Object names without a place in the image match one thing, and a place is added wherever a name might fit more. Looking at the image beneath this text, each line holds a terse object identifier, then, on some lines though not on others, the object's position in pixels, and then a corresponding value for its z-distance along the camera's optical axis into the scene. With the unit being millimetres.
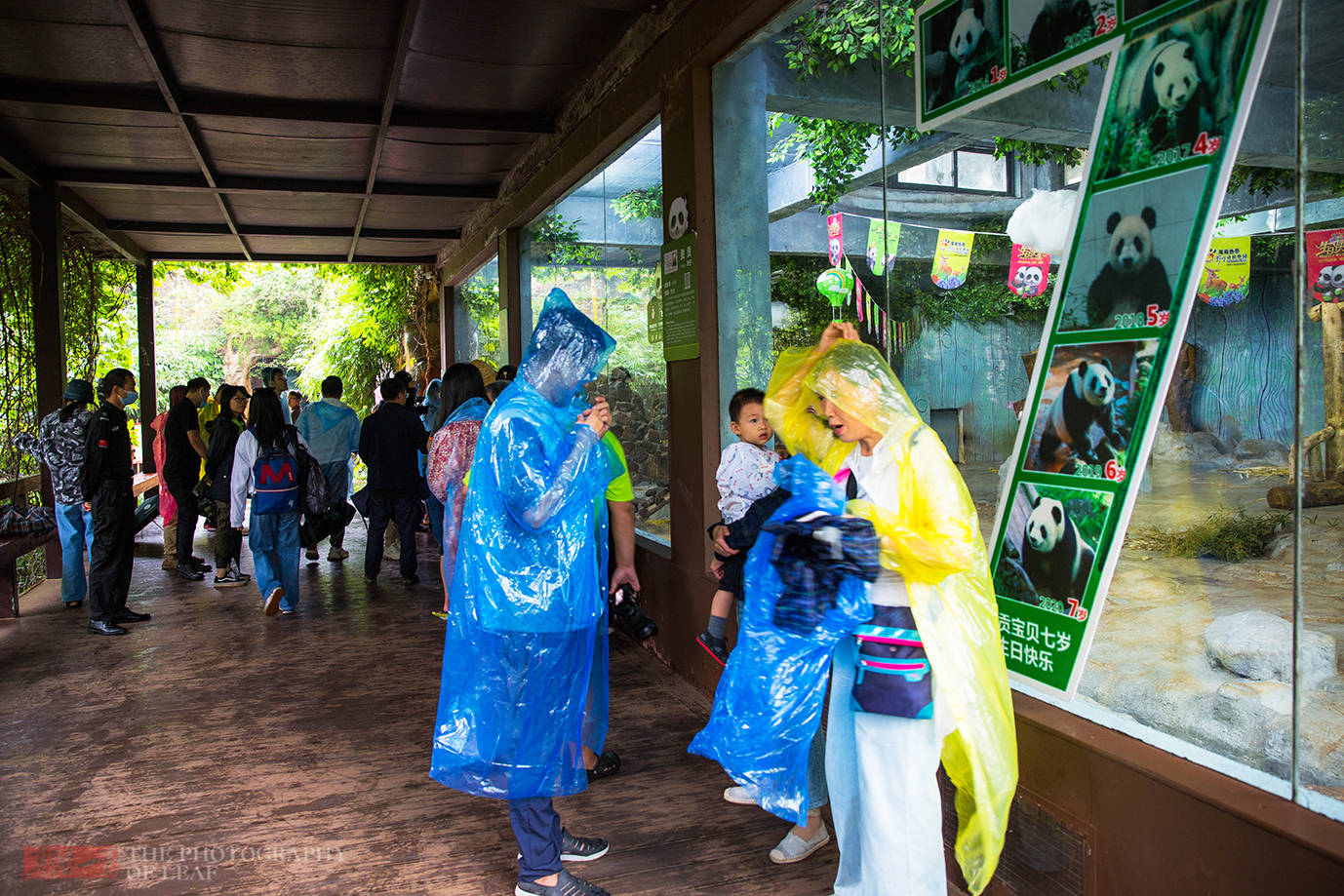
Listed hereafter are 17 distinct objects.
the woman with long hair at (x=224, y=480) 7160
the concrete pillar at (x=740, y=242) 4098
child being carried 3266
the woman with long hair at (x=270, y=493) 5840
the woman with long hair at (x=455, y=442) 3916
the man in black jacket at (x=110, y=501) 5375
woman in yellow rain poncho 2082
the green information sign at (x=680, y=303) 4277
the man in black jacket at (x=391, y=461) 6793
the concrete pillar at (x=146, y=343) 10719
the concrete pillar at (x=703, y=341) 4133
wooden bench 5641
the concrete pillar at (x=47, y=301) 7250
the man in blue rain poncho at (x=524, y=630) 2506
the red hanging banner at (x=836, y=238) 3494
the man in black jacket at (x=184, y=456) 7137
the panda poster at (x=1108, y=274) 1976
